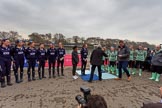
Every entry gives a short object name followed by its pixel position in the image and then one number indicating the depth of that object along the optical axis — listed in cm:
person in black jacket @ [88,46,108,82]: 469
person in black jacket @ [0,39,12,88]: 410
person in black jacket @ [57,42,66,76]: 537
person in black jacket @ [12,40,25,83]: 445
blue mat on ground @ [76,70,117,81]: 515
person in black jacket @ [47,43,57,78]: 523
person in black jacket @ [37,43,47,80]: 498
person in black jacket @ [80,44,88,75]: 575
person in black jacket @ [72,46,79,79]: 535
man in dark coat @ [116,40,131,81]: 479
